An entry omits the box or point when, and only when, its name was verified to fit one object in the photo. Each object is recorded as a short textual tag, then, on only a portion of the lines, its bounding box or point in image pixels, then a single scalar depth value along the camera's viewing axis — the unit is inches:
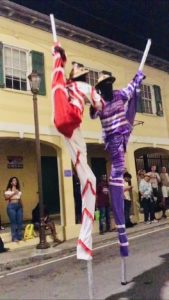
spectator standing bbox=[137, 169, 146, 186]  486.8
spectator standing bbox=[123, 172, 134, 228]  429.7
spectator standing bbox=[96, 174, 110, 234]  413.7
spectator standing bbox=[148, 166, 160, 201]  485.3
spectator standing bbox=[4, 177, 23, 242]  351.6
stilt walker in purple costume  147.5
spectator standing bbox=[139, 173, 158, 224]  458.5
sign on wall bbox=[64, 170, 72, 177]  419.8
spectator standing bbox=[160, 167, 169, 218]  506.3
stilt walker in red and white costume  130.0
